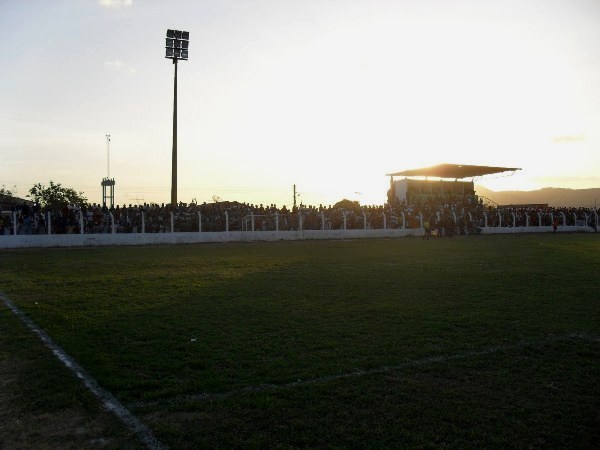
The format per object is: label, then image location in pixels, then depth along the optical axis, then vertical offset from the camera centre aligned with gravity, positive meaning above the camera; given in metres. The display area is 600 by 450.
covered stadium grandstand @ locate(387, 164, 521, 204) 52.31 +4.35
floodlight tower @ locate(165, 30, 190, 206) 36.87 +13.07
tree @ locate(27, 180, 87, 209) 60.10 +3.60
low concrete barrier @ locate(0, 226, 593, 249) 24.19 -0.75
